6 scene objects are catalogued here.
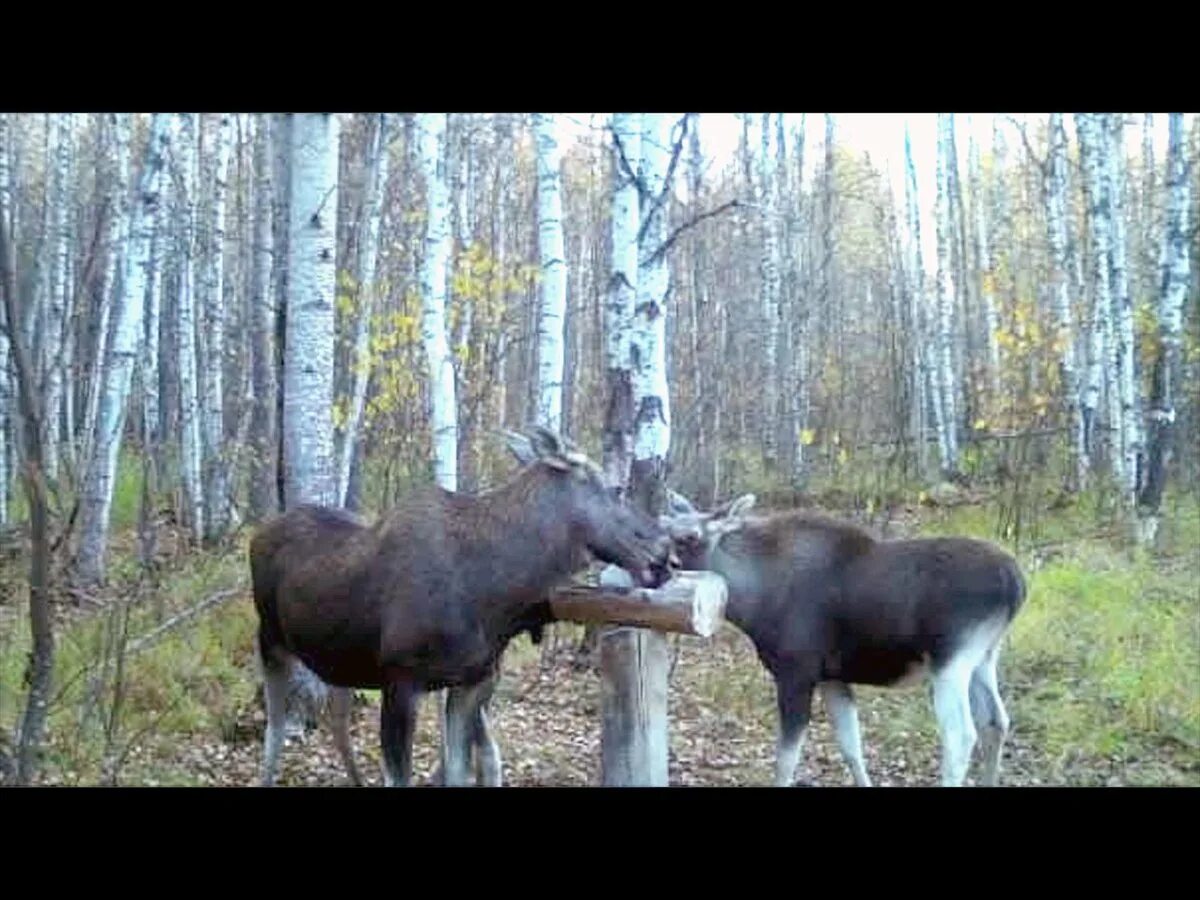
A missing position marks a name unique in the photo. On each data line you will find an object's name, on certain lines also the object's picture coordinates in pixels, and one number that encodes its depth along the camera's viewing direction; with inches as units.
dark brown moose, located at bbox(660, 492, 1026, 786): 276.8
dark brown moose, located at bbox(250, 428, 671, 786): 243.8
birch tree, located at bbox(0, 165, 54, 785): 194.9
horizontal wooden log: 237.8
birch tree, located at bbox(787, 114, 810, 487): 708.7
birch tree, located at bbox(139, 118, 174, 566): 497.4
